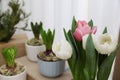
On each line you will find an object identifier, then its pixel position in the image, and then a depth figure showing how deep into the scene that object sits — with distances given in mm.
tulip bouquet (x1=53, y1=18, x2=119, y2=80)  545
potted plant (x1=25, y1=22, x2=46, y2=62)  868
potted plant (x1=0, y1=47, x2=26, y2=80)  696
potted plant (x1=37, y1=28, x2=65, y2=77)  724
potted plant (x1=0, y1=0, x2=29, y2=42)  945
